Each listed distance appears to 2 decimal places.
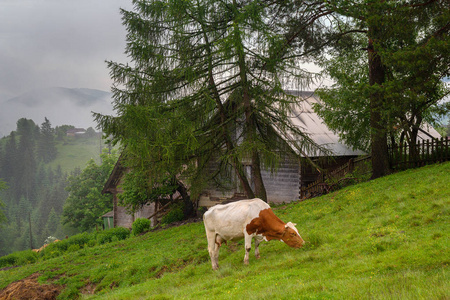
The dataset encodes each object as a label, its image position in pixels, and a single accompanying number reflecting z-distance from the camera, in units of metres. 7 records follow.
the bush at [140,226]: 25.41
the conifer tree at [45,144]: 168.12
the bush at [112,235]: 25.53
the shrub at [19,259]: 24.02
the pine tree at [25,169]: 137.12
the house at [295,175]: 24.44
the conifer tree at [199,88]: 15.76
